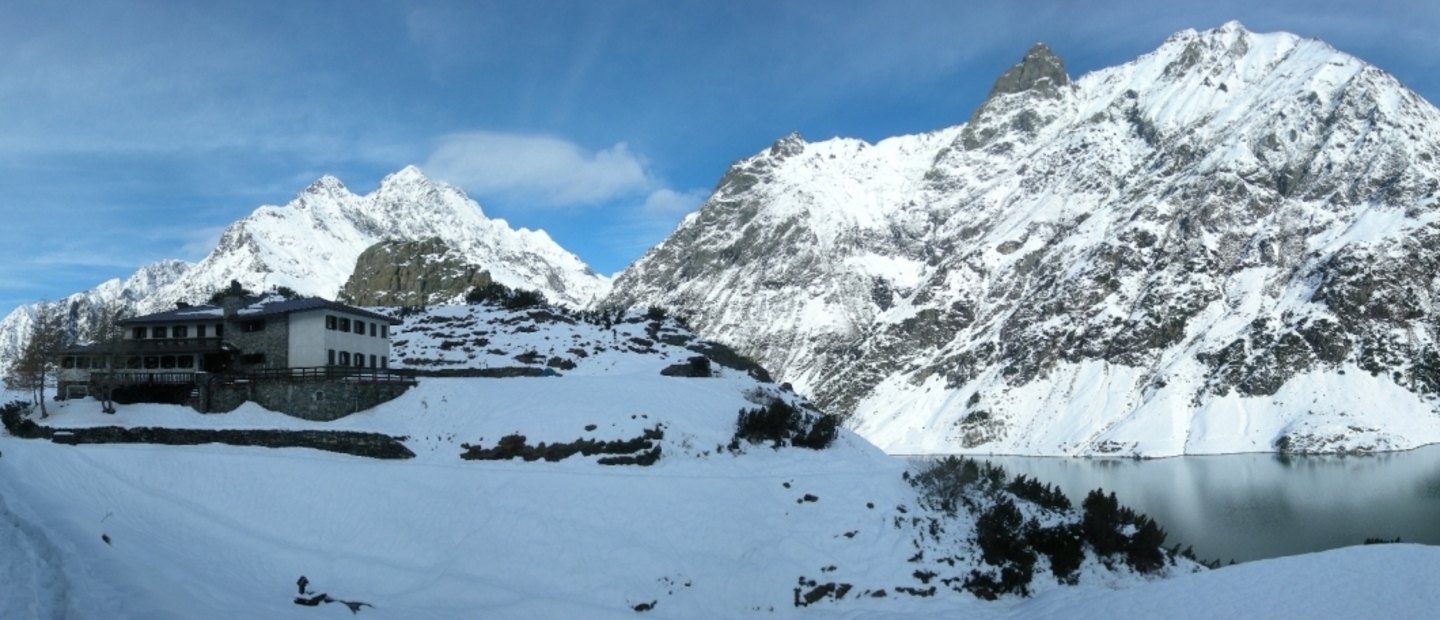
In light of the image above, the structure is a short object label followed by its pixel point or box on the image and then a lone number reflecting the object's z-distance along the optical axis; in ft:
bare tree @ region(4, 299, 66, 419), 125.70
